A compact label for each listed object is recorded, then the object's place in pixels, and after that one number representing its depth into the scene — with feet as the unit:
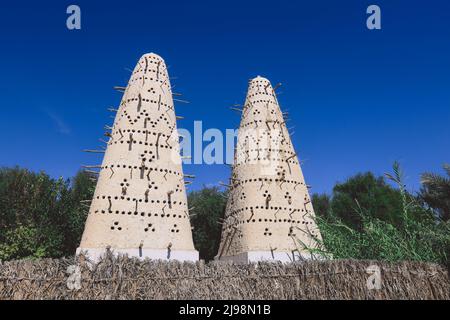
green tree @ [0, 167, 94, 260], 67.15
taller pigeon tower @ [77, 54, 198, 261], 49.60
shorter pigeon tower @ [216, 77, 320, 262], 55.67
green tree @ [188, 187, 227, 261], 84.84
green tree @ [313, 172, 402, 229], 70.44
